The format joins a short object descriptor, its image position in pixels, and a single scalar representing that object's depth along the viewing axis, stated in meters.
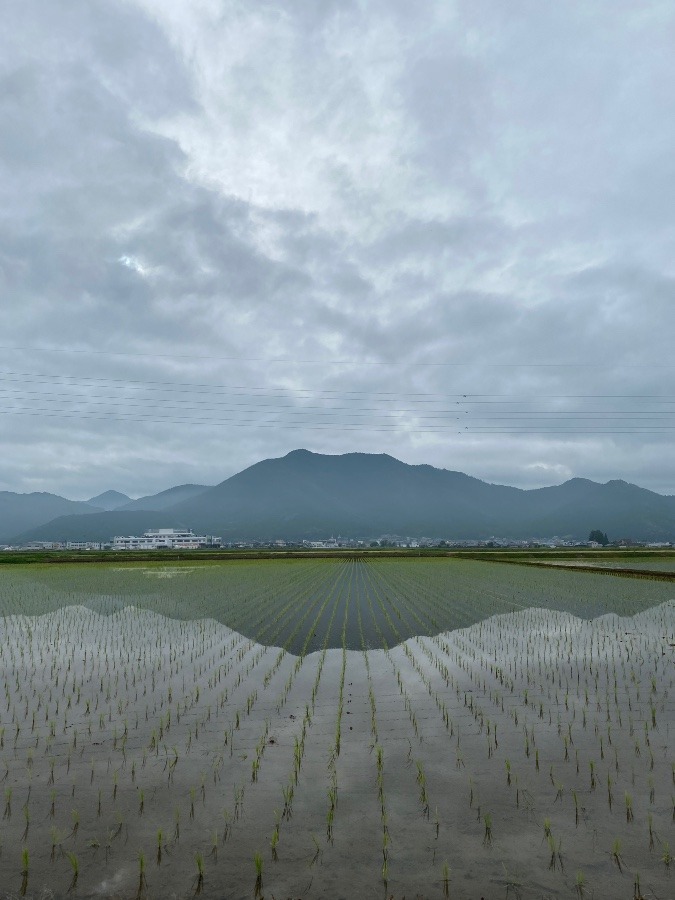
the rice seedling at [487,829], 4.29
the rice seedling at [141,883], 3.73
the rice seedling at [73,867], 3.83
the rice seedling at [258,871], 3.74
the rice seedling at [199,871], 3.76
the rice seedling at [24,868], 3.80
